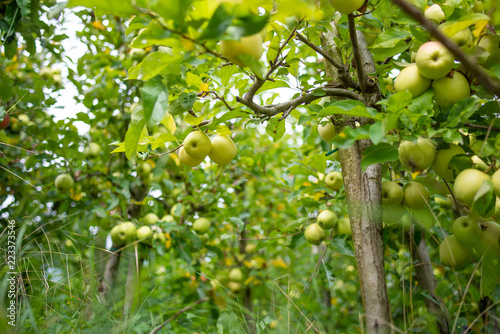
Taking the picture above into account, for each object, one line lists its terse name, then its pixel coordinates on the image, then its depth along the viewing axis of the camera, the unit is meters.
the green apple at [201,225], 2.62
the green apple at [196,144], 1.14
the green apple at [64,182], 2.54
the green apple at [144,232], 2.37
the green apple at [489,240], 1.04
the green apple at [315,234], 1.67
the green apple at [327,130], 1.43
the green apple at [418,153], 0.98
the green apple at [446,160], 0.99
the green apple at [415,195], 1.16
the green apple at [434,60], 0.92
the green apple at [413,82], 1.00
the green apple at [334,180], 1.82
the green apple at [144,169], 2.89
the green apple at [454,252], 1.13
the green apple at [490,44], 1.00
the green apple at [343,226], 1.66
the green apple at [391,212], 1.21
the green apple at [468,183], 0.87
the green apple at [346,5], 0.96
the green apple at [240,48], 0.82
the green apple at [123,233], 2.38
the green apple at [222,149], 1.20
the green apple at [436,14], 1.11
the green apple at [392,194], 1.18
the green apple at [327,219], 1.62
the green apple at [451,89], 0.97
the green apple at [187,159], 1.22
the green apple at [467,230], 1.03
